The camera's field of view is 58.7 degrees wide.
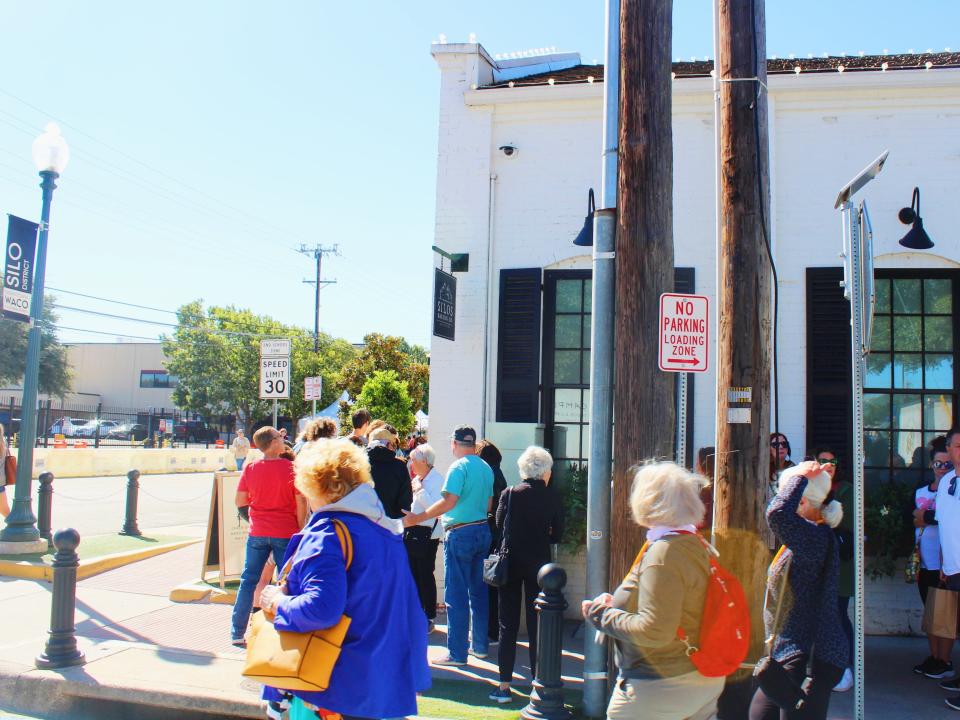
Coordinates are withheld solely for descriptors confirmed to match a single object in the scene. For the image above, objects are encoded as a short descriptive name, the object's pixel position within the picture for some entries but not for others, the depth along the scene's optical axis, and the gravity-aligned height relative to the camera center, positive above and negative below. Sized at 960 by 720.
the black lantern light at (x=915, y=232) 8.38 +1.96
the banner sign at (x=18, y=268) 10.92 +1.82
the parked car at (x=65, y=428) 51.89 -1.07
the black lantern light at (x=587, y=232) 8.84 +1.98
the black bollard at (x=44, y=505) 11.22 -1.26
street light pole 10.63 +0.36
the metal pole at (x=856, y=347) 4.88 +0.48
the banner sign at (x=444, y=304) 8.62 +1.20
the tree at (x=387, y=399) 23.89 +0.55
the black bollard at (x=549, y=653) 5.29 -1.43
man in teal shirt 6.77 -1.00
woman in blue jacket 3.35 -0.72
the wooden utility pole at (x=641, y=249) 5.32 +1.12
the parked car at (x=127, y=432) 53.53 -1.32
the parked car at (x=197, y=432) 57.69 -1.24
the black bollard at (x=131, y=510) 12.55 -1.44
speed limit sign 11.28 +0.50
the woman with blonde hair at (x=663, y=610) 3.24 -0.71
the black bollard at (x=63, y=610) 6.29 -1.48
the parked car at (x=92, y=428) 53.75 -1.15
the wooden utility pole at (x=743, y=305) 5.11 +0.75
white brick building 8.62 +1.93
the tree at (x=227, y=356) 58.19 +4.03
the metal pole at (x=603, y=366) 5.43 +0.38
